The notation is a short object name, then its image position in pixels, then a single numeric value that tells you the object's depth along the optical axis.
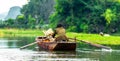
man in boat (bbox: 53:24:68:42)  31.64
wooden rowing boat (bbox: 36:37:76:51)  31.86
